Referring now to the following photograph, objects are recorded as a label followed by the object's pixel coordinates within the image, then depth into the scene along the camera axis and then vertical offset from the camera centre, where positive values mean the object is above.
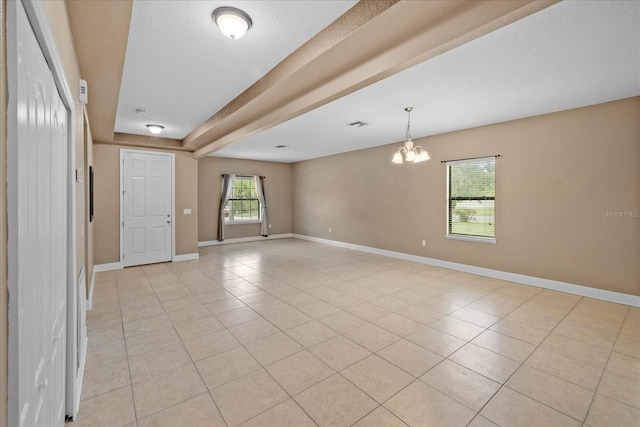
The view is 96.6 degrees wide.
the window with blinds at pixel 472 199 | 4.90 +0.20
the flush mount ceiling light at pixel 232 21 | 1.95 +1.32
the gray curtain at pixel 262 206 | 8.94 +0.13
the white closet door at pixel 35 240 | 0.74 -0.11
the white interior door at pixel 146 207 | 5.61 +0.06
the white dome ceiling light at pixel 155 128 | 4.68 +1.36
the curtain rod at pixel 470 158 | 4.73 +0.92
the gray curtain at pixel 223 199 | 8.20 +0.32
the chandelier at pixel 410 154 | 3.88 +0.77
